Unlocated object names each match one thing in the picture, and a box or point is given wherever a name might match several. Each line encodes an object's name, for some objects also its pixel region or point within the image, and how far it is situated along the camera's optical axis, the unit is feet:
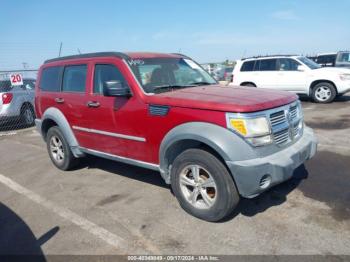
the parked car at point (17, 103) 33.32
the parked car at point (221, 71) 70.59
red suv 11.02
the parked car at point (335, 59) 56.03
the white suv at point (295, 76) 38.19
